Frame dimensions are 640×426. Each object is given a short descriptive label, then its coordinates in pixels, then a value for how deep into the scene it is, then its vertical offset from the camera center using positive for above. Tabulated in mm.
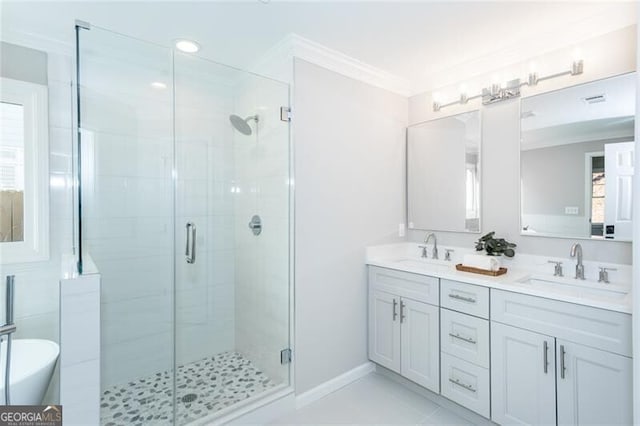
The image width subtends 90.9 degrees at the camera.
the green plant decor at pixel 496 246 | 2236 -254
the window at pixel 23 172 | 1953 +247
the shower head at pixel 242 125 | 2441 +670
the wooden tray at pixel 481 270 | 2100 -411
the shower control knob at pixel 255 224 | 2463 -103
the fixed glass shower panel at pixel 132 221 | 1964 -62
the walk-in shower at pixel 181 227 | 1999 -113
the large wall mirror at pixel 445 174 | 2521 +318
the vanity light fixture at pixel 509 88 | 2008 +898
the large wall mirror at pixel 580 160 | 1854 +324
